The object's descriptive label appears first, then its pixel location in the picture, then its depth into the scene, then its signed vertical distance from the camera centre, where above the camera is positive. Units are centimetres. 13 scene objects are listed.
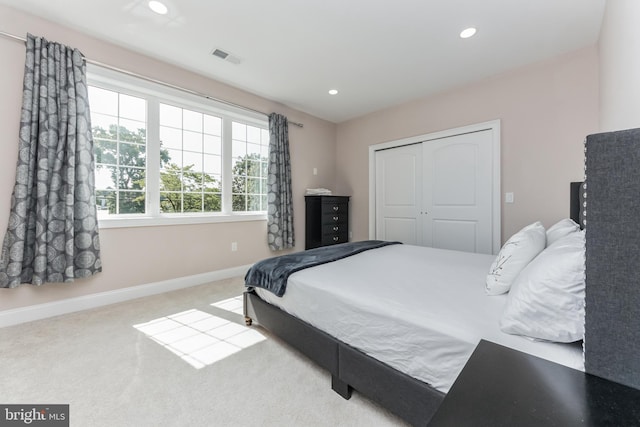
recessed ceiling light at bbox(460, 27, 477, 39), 233 +162
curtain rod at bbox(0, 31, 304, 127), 212 +140
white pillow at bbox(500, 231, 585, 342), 85 -30
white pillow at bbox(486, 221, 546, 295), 128 -24
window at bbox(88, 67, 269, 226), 265 +67
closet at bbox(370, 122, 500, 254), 323 +31
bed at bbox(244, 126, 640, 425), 97 -49
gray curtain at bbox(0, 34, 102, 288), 210 +28
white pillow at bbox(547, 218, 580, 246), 147 -11
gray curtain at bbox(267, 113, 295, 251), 384 +36
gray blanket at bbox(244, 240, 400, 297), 175 -39
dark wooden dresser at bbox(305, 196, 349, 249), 421 -14
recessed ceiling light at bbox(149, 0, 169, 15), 205 +162
